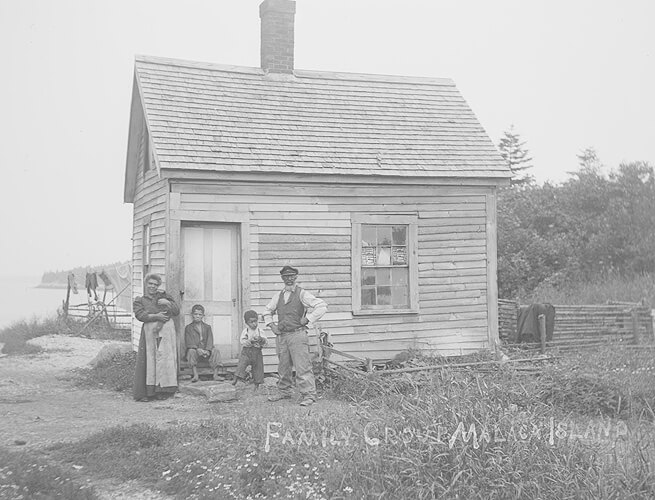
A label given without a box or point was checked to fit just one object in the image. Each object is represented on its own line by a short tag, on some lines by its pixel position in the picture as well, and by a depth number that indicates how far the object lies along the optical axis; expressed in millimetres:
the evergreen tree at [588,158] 51991
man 11203
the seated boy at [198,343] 12675
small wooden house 13266
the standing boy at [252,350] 11875
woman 12000
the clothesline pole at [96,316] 21922
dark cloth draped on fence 16078
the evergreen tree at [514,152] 50719
